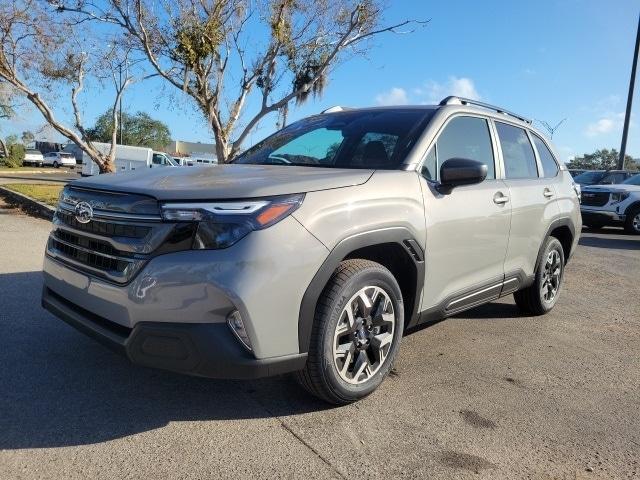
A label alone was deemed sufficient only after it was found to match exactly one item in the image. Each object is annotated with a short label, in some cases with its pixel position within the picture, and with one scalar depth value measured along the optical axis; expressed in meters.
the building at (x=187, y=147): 87.28
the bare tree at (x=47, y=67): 13.62
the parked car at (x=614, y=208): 14.13
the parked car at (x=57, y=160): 65.38
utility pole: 20.88
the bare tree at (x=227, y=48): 14.22
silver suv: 2.52
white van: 32.06
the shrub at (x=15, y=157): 52.53
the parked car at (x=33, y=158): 59.29
